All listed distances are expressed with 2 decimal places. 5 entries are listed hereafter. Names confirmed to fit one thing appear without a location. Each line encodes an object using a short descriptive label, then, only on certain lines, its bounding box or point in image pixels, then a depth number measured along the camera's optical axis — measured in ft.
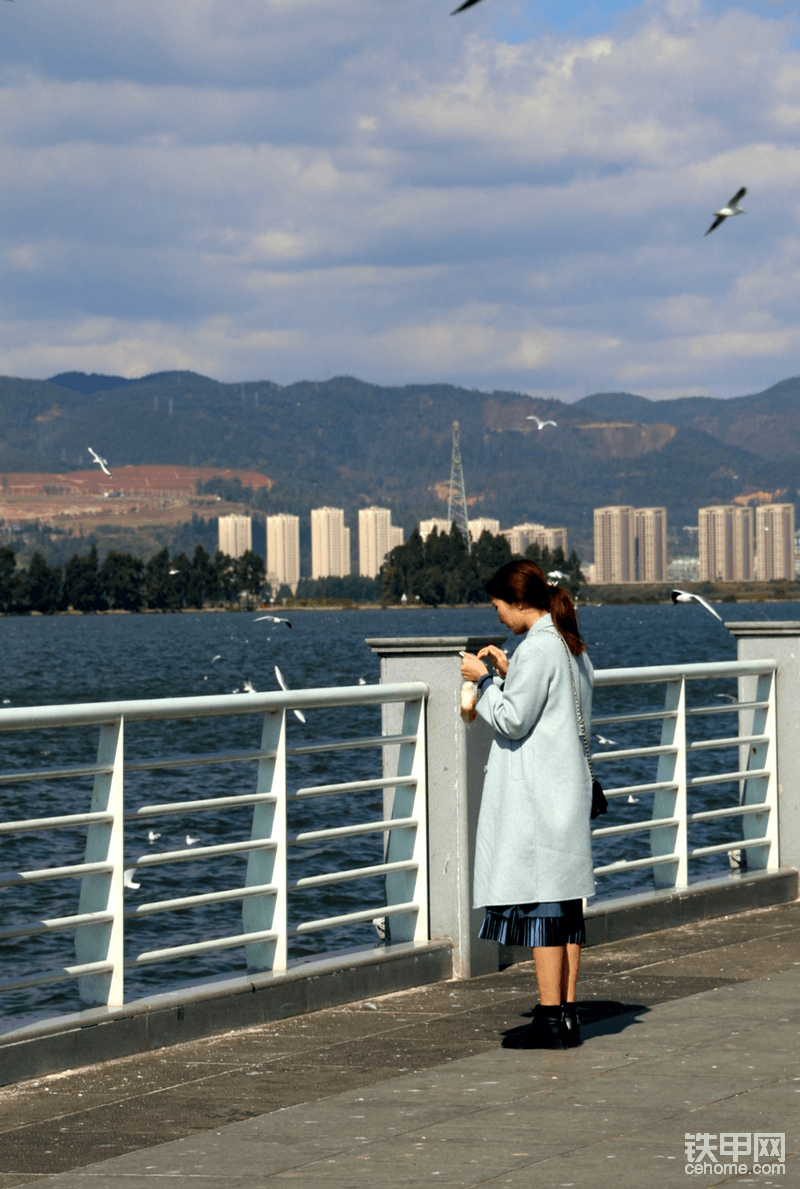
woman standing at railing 29.78
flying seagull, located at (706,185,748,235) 92.32
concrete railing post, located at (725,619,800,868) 48.94
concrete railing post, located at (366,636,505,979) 37.39
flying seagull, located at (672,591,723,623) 87.10
